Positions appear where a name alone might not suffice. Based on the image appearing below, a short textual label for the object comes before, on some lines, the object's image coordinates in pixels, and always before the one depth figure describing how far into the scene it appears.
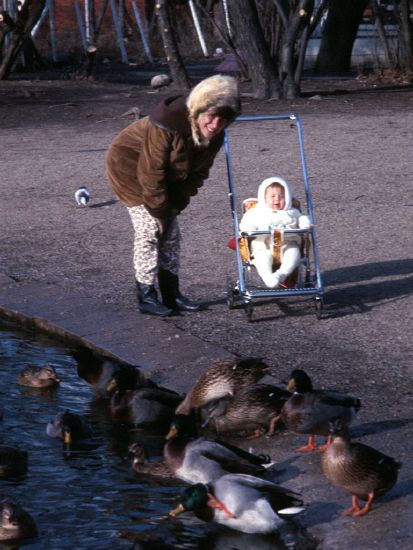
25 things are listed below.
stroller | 15.87
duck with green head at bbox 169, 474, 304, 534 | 9.97
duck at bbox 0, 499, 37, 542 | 10.06
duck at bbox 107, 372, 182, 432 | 12.84
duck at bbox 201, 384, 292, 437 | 12.14
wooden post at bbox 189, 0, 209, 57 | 64.37
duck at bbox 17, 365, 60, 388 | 14.22
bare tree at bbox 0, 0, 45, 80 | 44.69
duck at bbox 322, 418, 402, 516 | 10.09
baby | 16.25
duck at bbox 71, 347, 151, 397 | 13.82
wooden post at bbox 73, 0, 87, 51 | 58.72
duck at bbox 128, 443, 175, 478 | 11.55
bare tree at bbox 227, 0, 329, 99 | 38.03
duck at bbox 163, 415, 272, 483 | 10.89
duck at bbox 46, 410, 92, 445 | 12.27
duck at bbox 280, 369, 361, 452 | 11.55
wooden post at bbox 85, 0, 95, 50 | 54.45
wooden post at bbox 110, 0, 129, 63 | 61.30
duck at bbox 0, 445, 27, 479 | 11.37
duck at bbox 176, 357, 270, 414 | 12.70
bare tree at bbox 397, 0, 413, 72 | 44.58
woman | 14.52
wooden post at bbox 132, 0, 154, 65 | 60.56
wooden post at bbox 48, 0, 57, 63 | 58.85
